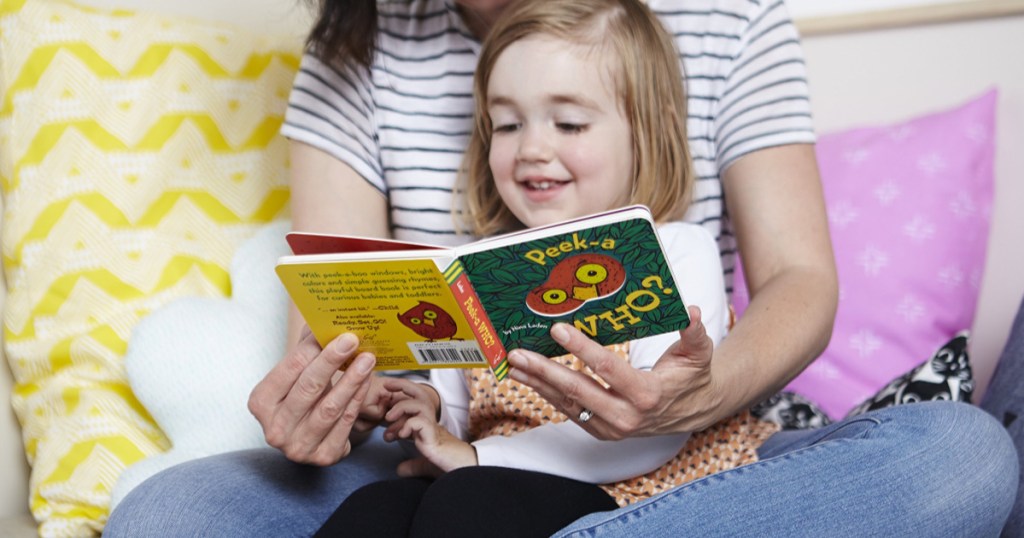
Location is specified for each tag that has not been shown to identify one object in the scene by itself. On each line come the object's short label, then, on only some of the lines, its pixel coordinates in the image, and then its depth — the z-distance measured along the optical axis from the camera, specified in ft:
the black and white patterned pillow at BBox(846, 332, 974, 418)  4.73
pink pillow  5.55
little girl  3.59
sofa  5.88
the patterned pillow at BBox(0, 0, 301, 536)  4.86
